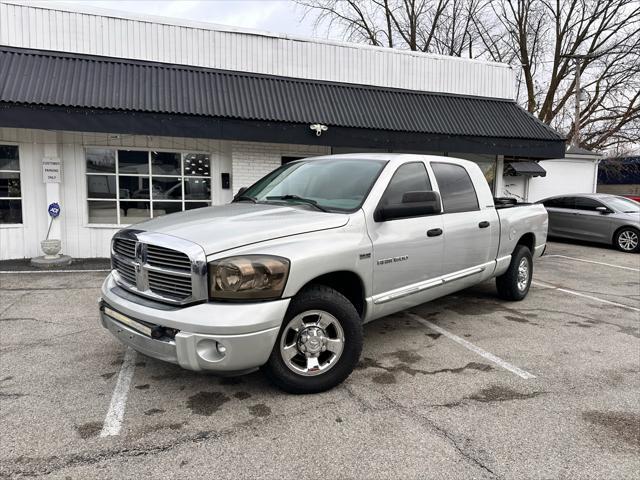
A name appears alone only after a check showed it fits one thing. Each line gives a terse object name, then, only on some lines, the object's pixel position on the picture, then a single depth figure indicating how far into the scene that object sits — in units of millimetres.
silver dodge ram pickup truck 3004
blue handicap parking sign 9055
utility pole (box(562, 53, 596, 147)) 19484
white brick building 8617
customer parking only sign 9023
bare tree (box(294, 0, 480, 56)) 29875
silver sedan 12023
